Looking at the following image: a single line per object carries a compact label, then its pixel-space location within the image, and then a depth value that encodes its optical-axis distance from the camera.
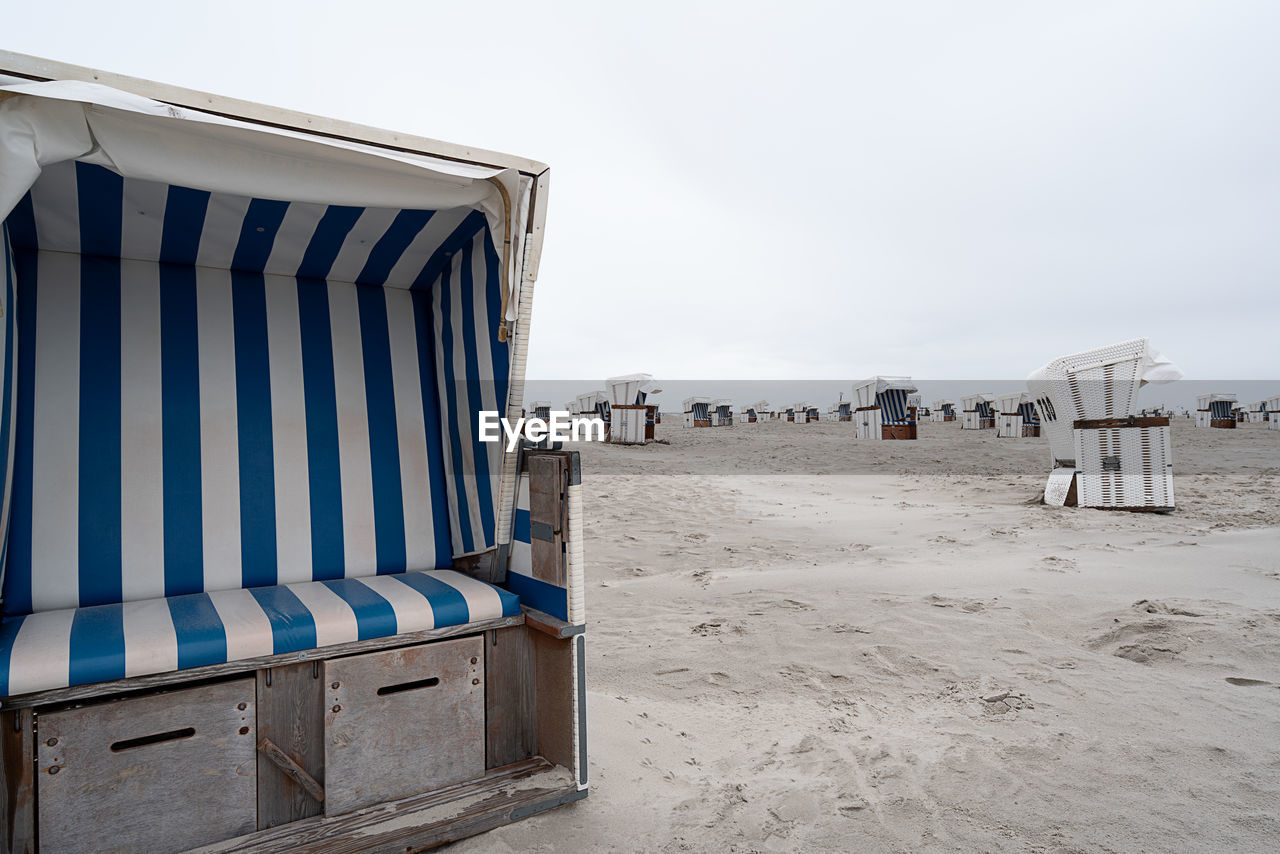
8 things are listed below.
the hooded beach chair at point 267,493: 1.71
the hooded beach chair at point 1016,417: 18.81
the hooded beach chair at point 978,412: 23.69
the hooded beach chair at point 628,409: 15.09
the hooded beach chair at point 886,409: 16.27
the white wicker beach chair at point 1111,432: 6.57
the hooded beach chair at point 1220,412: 23.11
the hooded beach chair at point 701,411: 28.13
